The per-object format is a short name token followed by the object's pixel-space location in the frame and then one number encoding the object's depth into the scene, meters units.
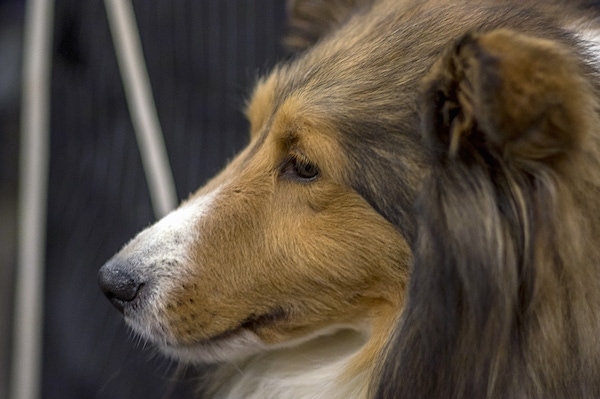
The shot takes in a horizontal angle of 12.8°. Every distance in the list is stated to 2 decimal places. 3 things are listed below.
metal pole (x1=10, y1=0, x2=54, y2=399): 1.29
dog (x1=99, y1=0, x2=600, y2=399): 1.09
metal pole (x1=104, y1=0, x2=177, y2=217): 1.30
